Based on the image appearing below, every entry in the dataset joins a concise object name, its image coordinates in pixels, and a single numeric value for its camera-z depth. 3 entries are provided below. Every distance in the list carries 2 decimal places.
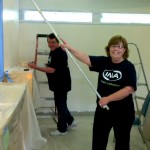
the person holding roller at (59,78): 3.40
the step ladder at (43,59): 4.42
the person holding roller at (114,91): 2.13
